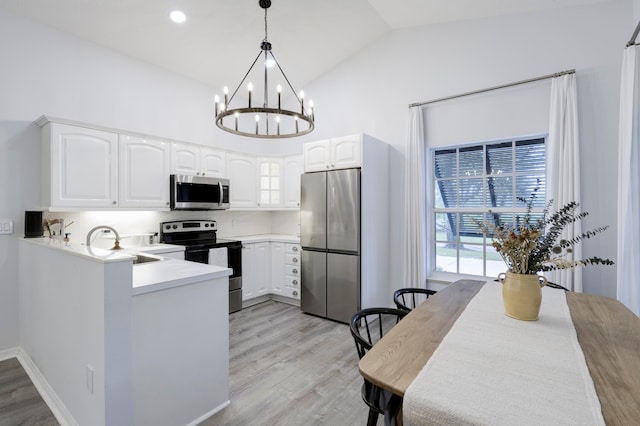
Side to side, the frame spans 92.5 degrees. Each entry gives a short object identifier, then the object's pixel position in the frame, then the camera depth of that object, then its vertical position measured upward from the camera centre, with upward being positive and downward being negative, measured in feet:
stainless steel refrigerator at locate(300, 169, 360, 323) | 11.45 -1.27
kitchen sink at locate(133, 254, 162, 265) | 8.19 -1.32
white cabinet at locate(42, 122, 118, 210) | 8.97 +1.35
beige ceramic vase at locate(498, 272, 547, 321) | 4.66 -1.30
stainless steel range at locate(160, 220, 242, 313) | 11.98 -1.40
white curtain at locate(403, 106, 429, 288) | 11.60 +0.23
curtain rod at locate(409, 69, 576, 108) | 9.05 +4.13
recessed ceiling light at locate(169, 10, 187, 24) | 9.84 +6.36
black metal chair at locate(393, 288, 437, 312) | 6.84 -1.98
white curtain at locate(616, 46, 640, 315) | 7.38 +0.34
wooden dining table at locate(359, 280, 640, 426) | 2.95 -1.76
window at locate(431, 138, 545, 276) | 10.34 +0.64
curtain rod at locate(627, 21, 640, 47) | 7.12 +4.20
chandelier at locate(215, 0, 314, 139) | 13.75 +4.96
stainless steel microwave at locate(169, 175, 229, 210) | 11.70 +0.73
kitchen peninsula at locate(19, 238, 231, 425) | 4.99 -2.39
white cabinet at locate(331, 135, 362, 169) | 11.37 +2.25
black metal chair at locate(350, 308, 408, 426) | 4.01 -2.62
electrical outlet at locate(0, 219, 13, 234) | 9.01 -0.46
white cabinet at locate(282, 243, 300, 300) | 13.70 -2.73
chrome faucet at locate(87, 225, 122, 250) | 6.90 -0.79
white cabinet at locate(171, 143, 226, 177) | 11.93 +2.07
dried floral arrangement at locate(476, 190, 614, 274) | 4.58 -0.54
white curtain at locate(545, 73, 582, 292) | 8.75 +1.61
